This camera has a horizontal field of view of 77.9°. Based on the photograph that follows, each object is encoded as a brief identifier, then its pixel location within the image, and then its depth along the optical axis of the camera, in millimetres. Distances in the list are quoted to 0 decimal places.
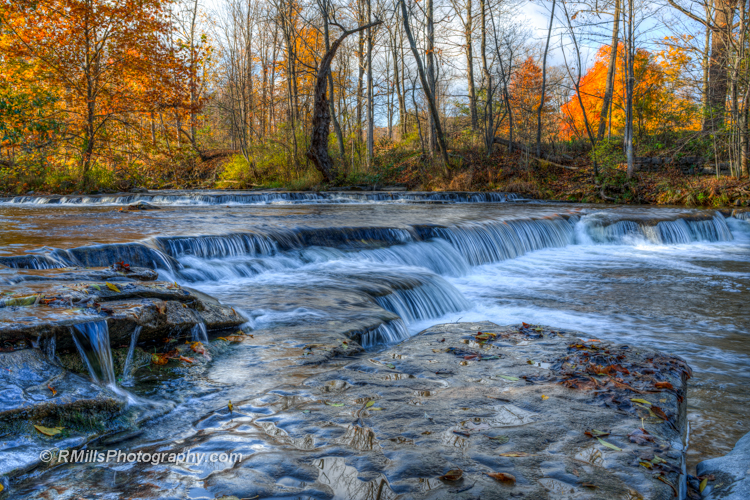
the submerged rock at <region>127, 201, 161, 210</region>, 12157
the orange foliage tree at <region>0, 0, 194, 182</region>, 14719
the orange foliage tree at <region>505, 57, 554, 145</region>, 25469
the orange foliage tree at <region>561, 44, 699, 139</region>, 15266
